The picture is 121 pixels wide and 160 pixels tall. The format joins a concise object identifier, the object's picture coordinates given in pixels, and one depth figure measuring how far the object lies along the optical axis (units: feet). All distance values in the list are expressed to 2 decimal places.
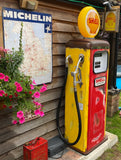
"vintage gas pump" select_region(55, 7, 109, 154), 8.45
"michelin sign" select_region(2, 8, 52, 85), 7.01
